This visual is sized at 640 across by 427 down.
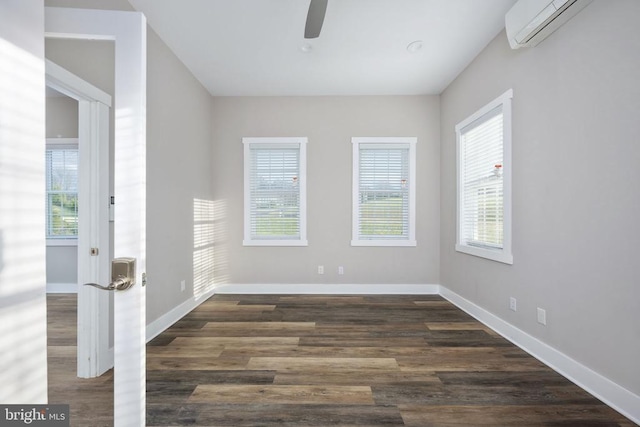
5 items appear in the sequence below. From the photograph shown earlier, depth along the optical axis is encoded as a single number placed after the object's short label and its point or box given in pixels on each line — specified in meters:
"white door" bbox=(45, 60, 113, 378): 2.00
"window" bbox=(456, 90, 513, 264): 2.65
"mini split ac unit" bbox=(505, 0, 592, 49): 1.90
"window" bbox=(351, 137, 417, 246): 4.16
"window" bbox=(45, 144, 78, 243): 4.42
